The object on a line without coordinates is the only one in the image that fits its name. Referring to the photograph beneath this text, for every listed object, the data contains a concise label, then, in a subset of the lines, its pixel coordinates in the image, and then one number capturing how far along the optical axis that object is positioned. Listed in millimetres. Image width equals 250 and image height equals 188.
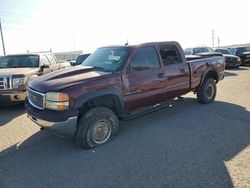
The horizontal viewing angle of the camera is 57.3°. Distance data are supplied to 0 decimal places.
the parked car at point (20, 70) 6605
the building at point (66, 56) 50312
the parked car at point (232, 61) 16875
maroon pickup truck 3916
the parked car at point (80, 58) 12395
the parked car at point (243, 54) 18391
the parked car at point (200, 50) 19259
